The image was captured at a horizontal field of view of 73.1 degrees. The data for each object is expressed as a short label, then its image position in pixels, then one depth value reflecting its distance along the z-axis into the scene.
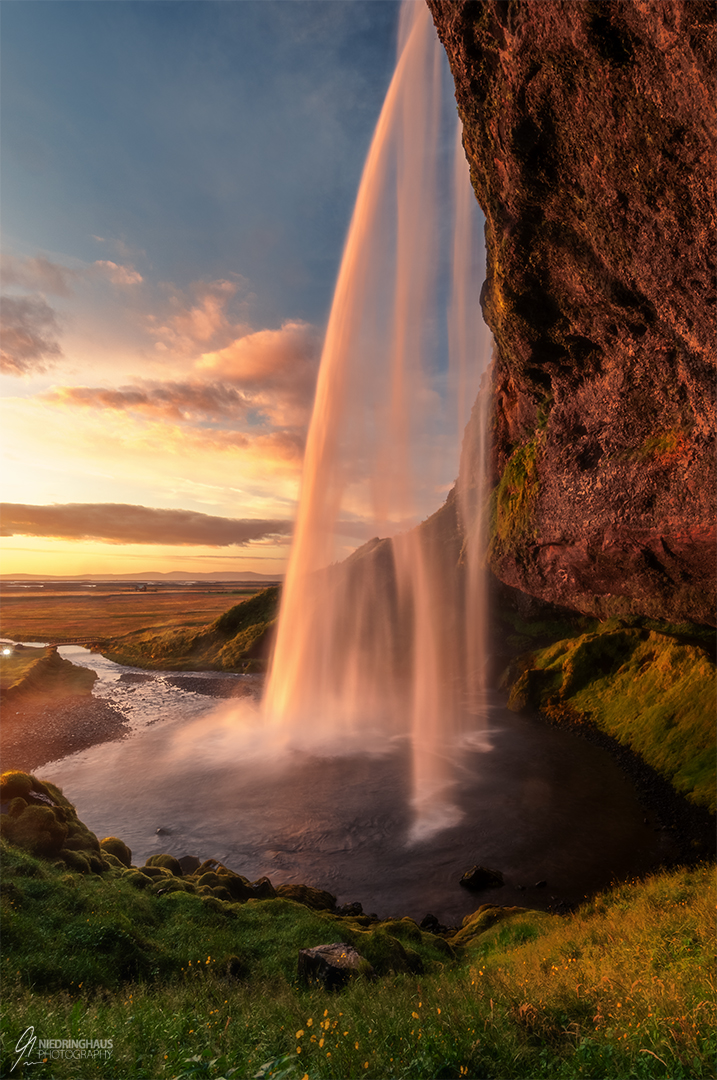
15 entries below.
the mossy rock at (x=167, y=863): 16.61
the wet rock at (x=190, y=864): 17.72
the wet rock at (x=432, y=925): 15.02
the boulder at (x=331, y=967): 9.81
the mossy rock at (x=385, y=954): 11.00
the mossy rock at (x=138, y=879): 13.79
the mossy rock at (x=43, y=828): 13.73
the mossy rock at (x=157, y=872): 15.04
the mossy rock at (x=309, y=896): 15.29
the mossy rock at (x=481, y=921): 14.19
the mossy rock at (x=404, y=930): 13.10
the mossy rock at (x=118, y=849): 16.84
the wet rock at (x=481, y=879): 17.58
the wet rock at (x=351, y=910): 15.22
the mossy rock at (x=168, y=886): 13.73
